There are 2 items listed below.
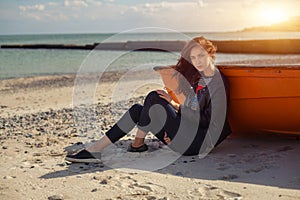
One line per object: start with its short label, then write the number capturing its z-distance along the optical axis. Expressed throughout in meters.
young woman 3.98
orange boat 3.99
